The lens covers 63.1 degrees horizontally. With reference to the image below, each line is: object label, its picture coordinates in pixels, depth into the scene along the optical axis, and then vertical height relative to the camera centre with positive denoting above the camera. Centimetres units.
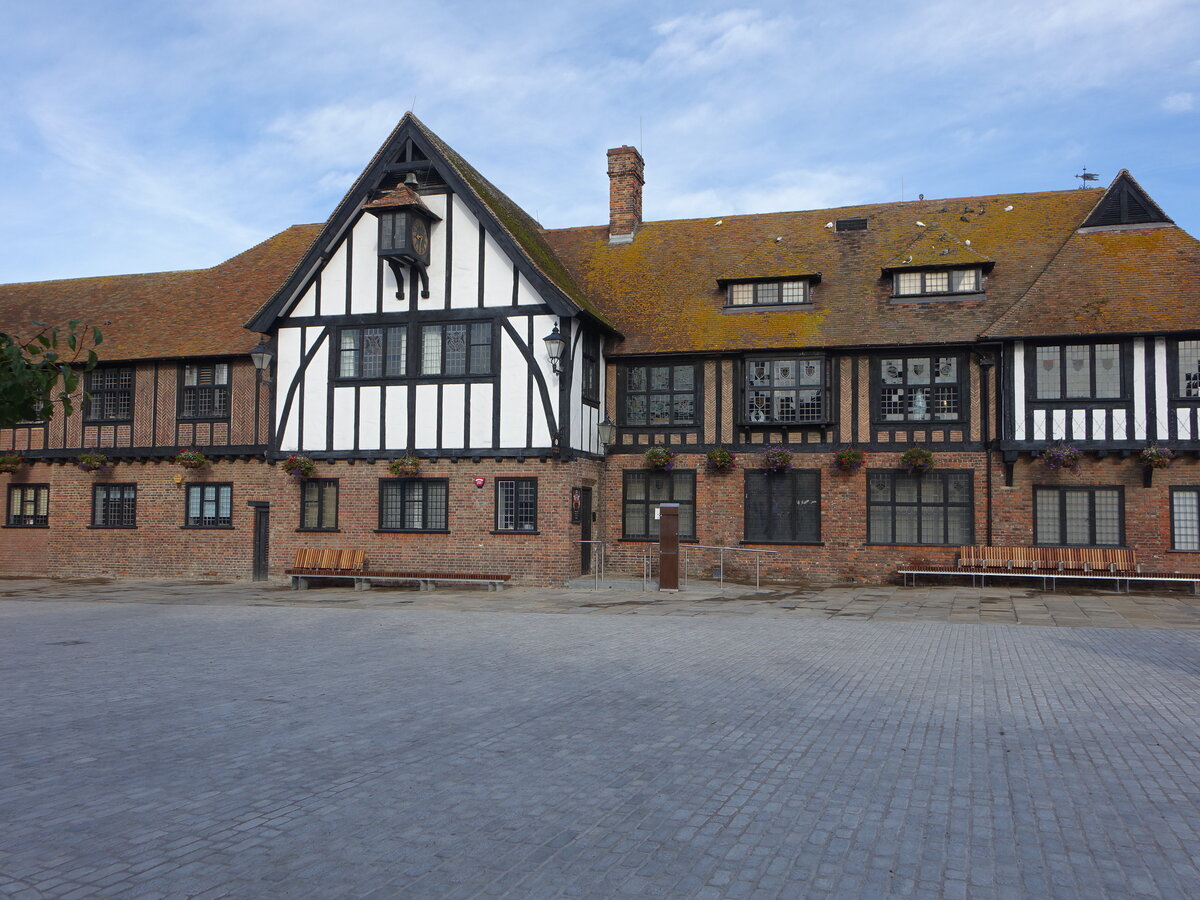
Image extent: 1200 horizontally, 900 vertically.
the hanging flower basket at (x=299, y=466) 2217 +91
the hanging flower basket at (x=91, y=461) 2452 +108
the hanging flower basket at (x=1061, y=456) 1981 +116
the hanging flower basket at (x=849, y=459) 2152 +115
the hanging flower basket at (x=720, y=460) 2227 +114
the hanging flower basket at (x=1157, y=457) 1933 +114
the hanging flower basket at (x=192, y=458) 2388 +115
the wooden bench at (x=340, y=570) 2139 -142
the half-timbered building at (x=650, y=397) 2036 +253
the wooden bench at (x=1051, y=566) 1953 -108
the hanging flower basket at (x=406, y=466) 2162 +91
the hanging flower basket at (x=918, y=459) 2111 +114
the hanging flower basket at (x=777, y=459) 2178 +115
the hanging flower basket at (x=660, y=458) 2270 +119
